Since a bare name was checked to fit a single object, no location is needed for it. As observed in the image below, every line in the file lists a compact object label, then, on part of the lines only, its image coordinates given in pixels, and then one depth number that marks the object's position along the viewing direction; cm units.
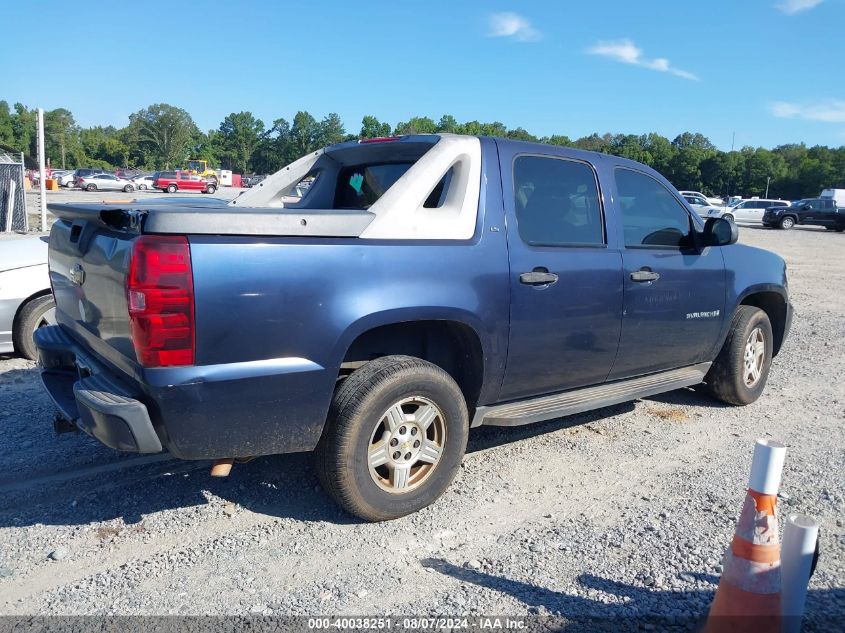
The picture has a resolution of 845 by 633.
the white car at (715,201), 4027
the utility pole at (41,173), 1487
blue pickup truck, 290
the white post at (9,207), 1639
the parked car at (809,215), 3600
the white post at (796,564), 255
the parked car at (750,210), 4034
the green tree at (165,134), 10194
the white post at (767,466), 250
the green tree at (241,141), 11294
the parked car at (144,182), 5369
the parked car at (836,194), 4412
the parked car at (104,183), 5069
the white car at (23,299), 590
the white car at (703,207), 3581
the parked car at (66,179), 5328
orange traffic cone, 248
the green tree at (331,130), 11414
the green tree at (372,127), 9806
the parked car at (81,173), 5151
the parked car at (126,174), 5897
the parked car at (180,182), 5081
